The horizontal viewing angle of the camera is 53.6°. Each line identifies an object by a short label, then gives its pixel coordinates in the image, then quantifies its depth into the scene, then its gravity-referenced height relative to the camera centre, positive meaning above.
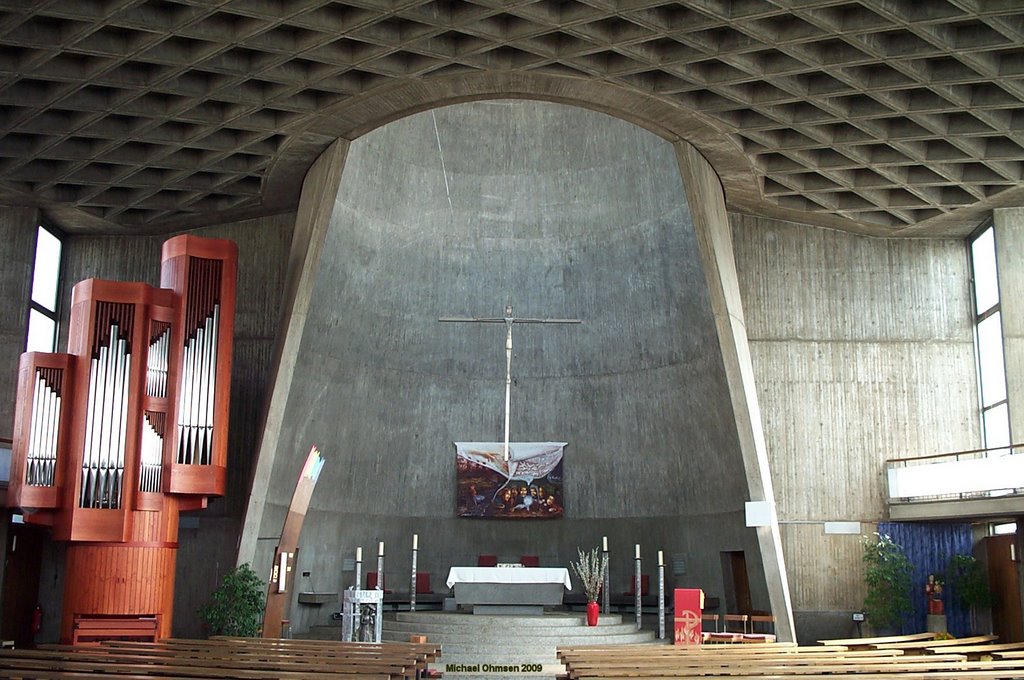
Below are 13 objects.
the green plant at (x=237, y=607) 14.07 -0.75
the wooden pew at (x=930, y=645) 11.49 -1.04
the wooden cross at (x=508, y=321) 15.75 +3.62
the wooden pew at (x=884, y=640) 12.04 -1.05
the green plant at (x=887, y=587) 15.70 -0.46
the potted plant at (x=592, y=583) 14.80 -0.43
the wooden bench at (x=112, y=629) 13.07 -1.00
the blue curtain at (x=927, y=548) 16.39 +0.15
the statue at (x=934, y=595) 16.03 -0.59
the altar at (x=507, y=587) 15.59 -0.49
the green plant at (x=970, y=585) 15.84 -0.42
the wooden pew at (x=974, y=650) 11.20 -1.02
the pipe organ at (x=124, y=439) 13.26 +1.48
